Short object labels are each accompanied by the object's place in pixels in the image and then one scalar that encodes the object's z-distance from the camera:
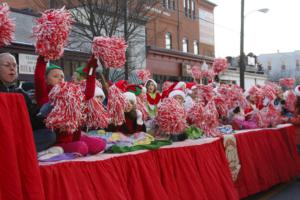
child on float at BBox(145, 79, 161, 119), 7.84
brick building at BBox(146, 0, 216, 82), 27.52
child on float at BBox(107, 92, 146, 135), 5.46
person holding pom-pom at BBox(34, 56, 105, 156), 3.99
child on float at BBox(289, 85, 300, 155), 8.48
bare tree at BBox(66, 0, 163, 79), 12.94
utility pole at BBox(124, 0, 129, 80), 12.55
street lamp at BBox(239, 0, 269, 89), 22.64
